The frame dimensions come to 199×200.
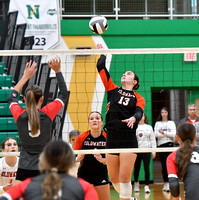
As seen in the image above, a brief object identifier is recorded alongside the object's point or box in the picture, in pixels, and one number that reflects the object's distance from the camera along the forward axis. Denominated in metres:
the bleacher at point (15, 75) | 17.42
